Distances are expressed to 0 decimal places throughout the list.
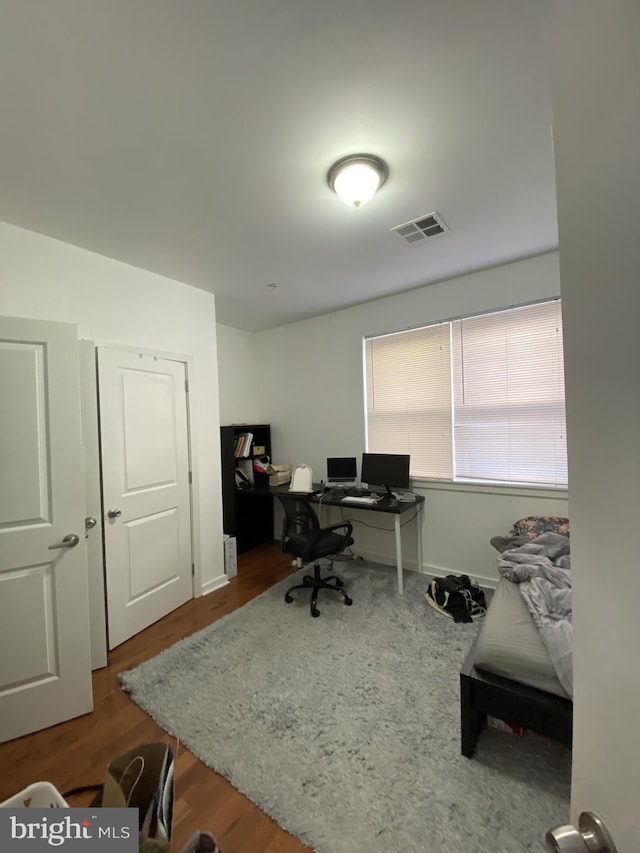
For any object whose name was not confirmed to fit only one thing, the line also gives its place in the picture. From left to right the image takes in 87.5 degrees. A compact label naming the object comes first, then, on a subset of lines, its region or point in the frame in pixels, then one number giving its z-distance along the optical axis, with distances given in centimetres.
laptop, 356
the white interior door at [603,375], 42
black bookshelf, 372
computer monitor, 319
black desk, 284
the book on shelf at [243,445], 391
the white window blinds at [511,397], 266
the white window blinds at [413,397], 316
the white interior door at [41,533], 165
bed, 128
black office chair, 257
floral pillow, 239
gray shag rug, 123
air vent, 207
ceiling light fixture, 157
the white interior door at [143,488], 231
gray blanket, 131
